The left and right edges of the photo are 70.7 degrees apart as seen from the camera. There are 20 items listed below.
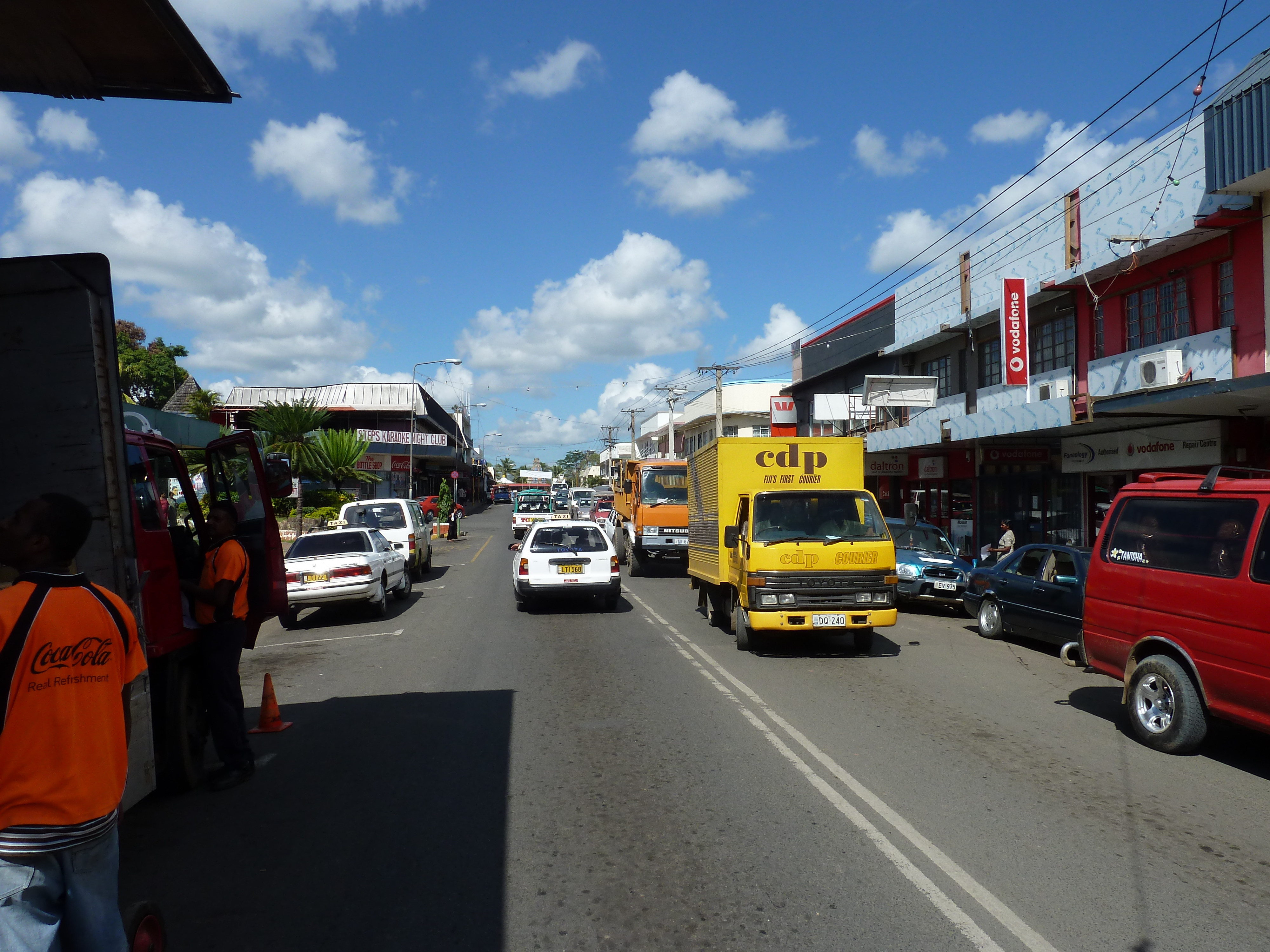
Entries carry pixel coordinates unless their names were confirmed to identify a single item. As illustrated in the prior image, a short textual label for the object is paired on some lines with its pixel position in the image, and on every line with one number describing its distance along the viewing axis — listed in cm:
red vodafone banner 2044
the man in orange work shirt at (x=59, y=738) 263
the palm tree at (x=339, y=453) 3394
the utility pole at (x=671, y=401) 5422
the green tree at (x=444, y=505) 4725
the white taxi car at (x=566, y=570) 1499
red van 632
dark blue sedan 1119
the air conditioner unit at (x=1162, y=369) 1605
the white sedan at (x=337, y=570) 1426
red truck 435
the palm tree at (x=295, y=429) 3150
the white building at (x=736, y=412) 5134
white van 2089
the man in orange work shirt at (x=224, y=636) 597
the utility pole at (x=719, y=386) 3804
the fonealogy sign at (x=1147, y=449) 1620
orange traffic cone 765
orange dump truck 2273
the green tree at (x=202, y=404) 4794
